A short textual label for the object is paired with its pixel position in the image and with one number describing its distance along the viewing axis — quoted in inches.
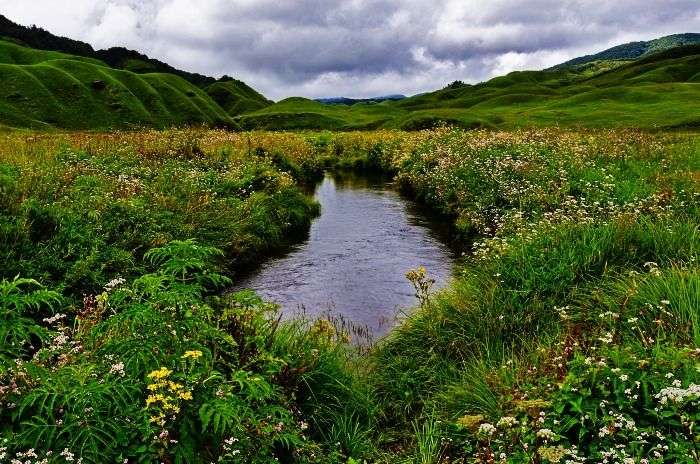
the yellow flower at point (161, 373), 152.3
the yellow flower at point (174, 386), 152.4
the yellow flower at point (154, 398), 148.5
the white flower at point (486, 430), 175.3
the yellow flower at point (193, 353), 164.6
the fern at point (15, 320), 159.5
